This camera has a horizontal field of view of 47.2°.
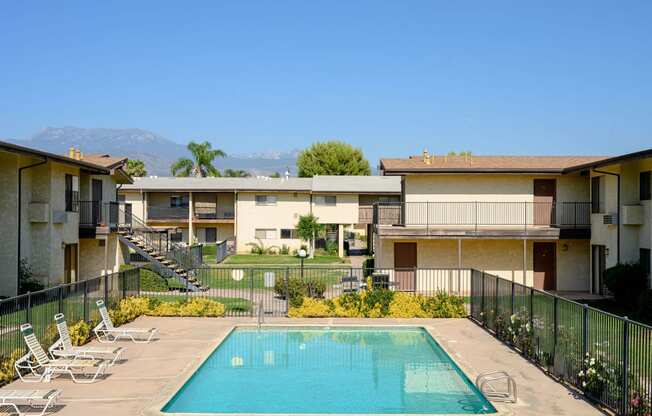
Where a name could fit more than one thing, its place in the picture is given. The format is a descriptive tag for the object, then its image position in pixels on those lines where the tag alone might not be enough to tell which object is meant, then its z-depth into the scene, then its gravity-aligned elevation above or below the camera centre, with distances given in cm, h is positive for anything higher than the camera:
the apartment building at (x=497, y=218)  3275 -39
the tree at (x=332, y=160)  9225 +610
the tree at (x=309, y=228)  5250 -134
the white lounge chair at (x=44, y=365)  1434 -309
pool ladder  1341 -340
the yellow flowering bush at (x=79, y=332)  1792 -305
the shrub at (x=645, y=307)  2173 -287
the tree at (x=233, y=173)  12925 +632
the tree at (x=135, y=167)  8362 +477
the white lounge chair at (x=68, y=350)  1541 -296
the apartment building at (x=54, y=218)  2573 -36
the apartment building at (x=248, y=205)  5350 +29
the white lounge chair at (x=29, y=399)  1165 -304
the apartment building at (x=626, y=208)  2581 +5
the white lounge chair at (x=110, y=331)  1956 -324
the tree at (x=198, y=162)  8612 +539
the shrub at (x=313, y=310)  2434 -331
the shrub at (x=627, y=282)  2503 -245
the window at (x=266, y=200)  5647 +67
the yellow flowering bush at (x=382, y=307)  2434 -320
